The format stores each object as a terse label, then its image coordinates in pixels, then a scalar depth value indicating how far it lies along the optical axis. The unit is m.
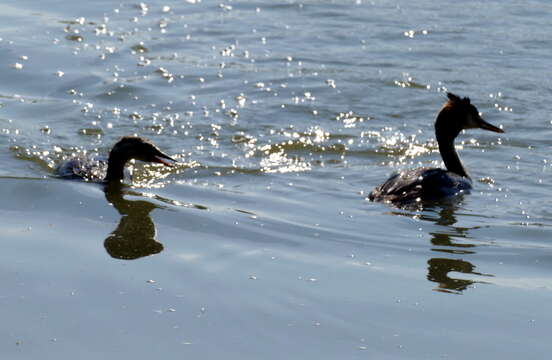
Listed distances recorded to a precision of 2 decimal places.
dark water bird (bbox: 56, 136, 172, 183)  11.34
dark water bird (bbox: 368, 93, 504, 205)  10.74
